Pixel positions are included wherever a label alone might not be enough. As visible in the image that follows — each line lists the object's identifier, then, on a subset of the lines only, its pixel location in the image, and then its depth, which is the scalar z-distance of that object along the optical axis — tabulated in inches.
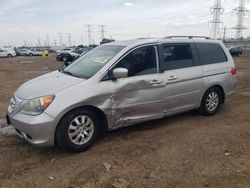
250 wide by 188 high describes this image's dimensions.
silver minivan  140.6
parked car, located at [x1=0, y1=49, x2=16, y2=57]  1667.1
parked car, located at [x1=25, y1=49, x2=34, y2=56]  1924.7
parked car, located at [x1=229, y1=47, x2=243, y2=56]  1305.5
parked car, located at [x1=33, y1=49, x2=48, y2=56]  1958.7
